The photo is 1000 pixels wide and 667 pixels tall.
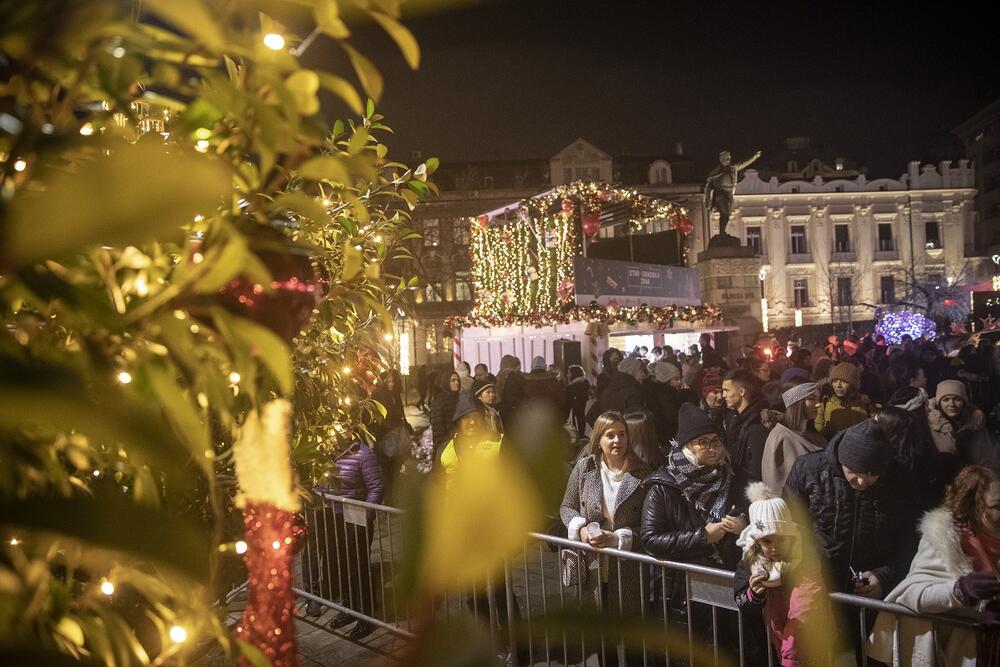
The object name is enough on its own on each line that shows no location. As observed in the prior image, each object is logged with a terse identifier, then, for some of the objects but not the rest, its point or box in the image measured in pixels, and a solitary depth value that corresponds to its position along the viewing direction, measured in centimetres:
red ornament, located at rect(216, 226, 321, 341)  92
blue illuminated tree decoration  2253
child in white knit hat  351
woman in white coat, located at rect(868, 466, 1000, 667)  301
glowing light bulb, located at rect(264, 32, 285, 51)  110
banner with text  1535
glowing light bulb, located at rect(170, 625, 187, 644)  95
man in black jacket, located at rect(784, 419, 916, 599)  373
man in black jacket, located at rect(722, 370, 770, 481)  572
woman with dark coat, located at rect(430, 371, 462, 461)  812
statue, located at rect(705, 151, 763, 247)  2102
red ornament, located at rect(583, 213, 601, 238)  1523
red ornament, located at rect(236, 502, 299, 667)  104
